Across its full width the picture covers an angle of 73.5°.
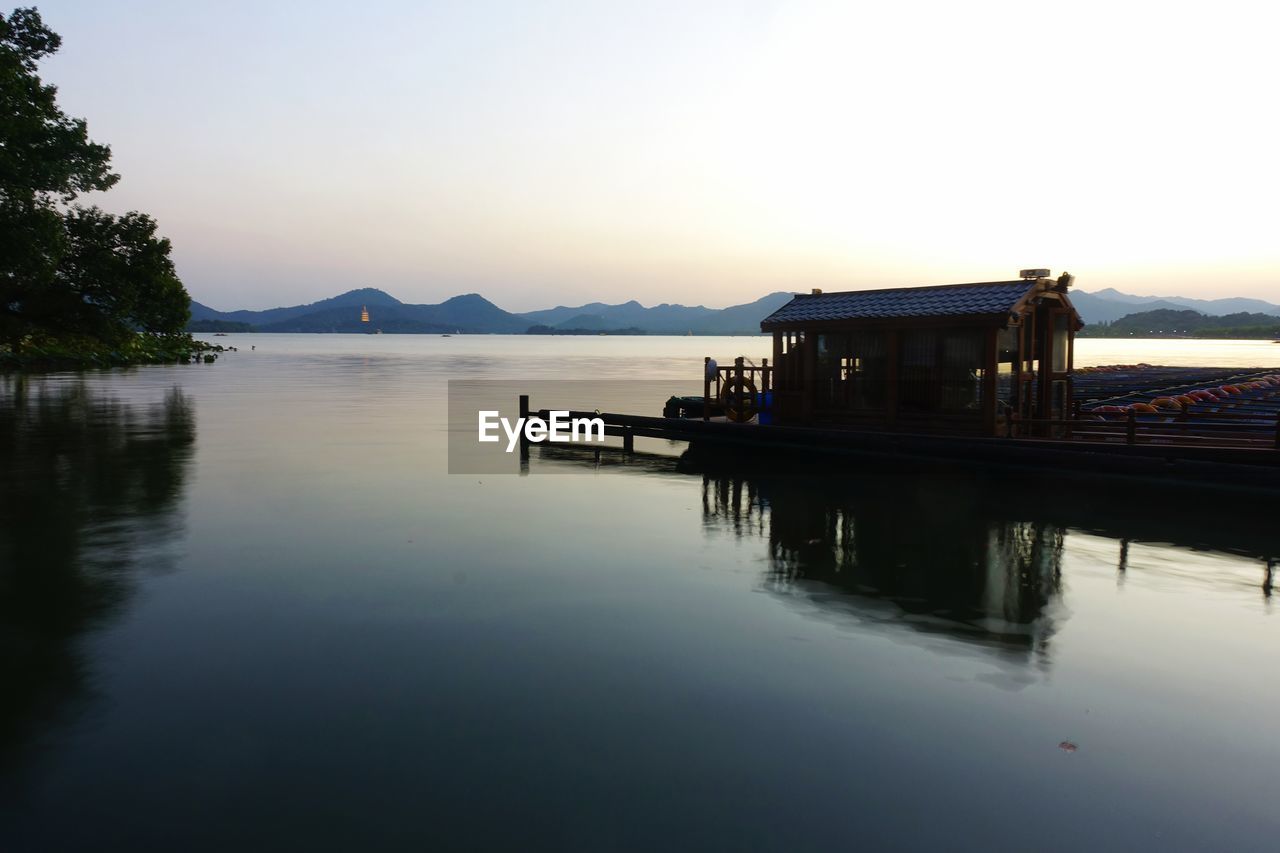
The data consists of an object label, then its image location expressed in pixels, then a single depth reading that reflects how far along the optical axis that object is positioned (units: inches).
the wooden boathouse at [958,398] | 874.1
